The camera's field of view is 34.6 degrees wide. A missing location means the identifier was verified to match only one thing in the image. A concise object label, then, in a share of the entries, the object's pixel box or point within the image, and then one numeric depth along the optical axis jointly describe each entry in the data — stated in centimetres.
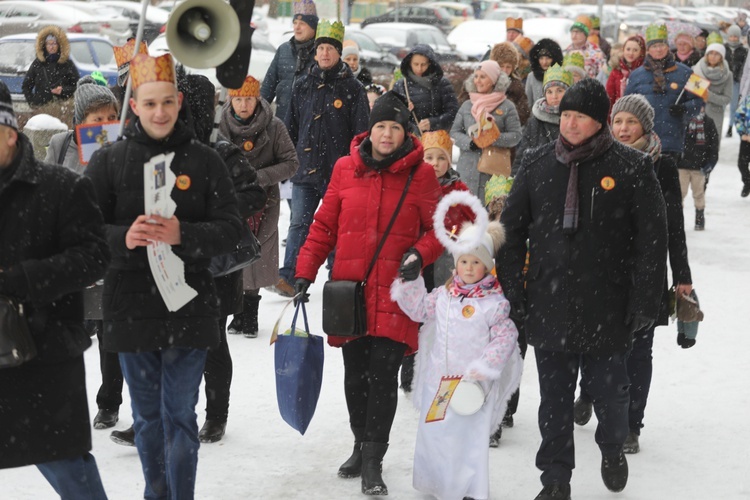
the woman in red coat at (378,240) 550
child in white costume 531
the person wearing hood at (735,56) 2138
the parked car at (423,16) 4334
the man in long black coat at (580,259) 516
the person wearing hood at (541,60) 1176
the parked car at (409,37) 3242
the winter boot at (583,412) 658
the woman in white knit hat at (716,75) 1434
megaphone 469
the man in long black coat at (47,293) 391
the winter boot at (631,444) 615
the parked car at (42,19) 2809
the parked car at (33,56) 1959
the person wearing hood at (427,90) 1002
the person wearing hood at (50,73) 1452
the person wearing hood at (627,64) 1288
